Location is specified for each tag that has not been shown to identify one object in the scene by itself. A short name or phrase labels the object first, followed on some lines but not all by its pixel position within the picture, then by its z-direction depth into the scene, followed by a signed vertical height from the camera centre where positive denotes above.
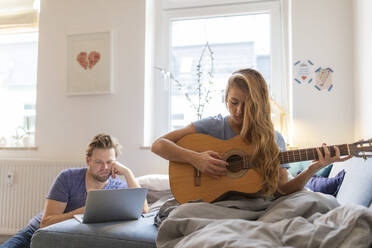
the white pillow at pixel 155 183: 2.49 -0.33
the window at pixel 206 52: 3.08 +0.74
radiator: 3.13 -0.45
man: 2.00 -0.29
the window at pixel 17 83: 3.68 +0.55
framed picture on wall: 3.18 +0.65
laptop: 1.59 -0.32
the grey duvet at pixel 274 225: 0.90 -0.26
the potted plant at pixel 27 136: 3.45 +0.00
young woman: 1.50 -0.02
